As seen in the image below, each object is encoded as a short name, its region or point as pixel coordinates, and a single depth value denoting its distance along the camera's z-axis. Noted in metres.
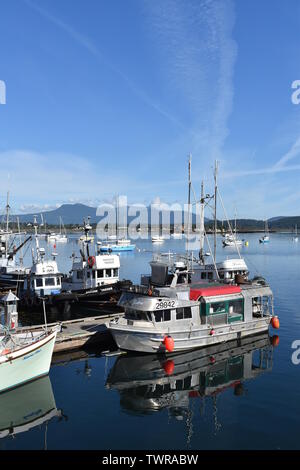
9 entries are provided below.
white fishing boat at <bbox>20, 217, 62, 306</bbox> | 37.84
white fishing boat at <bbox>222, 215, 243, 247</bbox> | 147.59
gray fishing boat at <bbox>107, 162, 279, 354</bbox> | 24.81
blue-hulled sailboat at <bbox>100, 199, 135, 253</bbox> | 141.12
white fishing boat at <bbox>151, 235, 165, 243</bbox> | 180.05
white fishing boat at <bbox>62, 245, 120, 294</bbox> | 38.56
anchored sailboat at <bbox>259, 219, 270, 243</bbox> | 168.50
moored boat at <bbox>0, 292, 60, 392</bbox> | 18.75
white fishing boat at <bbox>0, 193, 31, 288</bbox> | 43.44
